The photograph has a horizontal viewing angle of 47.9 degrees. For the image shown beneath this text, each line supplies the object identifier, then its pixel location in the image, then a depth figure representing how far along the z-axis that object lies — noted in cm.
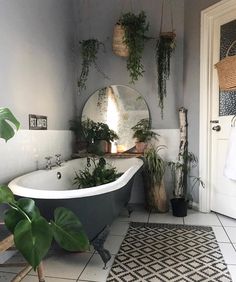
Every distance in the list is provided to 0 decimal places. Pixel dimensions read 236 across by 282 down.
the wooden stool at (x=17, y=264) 129
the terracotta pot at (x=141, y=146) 326
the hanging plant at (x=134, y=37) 303
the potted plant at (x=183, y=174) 311
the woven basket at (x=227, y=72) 245
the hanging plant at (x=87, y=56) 328
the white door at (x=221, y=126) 269
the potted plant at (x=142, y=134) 326
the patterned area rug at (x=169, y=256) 176
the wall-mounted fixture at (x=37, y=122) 244
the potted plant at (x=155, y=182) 302
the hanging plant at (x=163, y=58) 307
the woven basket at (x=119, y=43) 310
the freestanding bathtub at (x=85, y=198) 157
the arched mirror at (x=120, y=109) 338
